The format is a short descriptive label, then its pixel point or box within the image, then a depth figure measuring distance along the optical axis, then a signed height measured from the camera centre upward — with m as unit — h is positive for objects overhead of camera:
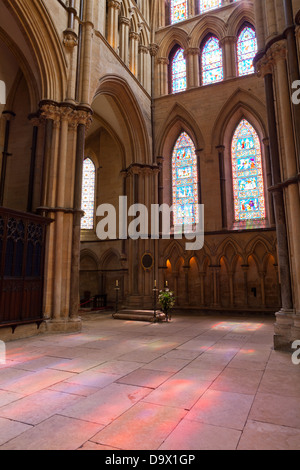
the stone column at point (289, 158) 5.44 +2.35
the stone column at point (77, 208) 7.68 +2.06
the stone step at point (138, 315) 9.74 -0.89
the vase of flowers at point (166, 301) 9.80 -0.43
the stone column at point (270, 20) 6.28 +5.45
